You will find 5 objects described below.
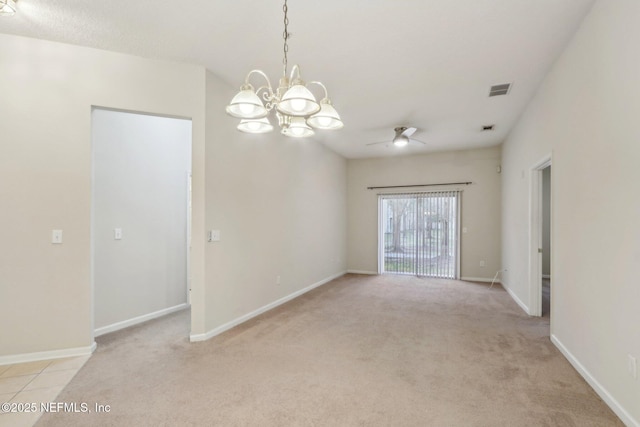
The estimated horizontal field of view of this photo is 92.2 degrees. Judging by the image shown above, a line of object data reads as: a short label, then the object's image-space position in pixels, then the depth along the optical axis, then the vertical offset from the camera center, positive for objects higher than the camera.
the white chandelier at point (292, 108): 1.72 +0.65
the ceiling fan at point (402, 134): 5.00 +1.35
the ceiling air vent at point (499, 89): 3.62 +1.54
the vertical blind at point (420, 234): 6.88 -0.41
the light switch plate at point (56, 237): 2.80 -0.20
